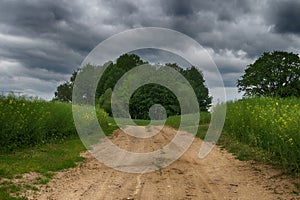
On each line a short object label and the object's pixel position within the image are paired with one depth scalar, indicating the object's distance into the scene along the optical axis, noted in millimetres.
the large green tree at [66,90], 82500
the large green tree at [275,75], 41197
